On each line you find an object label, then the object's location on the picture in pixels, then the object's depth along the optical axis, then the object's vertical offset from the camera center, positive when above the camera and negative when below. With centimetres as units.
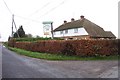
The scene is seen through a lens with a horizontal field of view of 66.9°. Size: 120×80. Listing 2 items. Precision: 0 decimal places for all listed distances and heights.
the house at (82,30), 1962 +174
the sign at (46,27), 1288 +155
